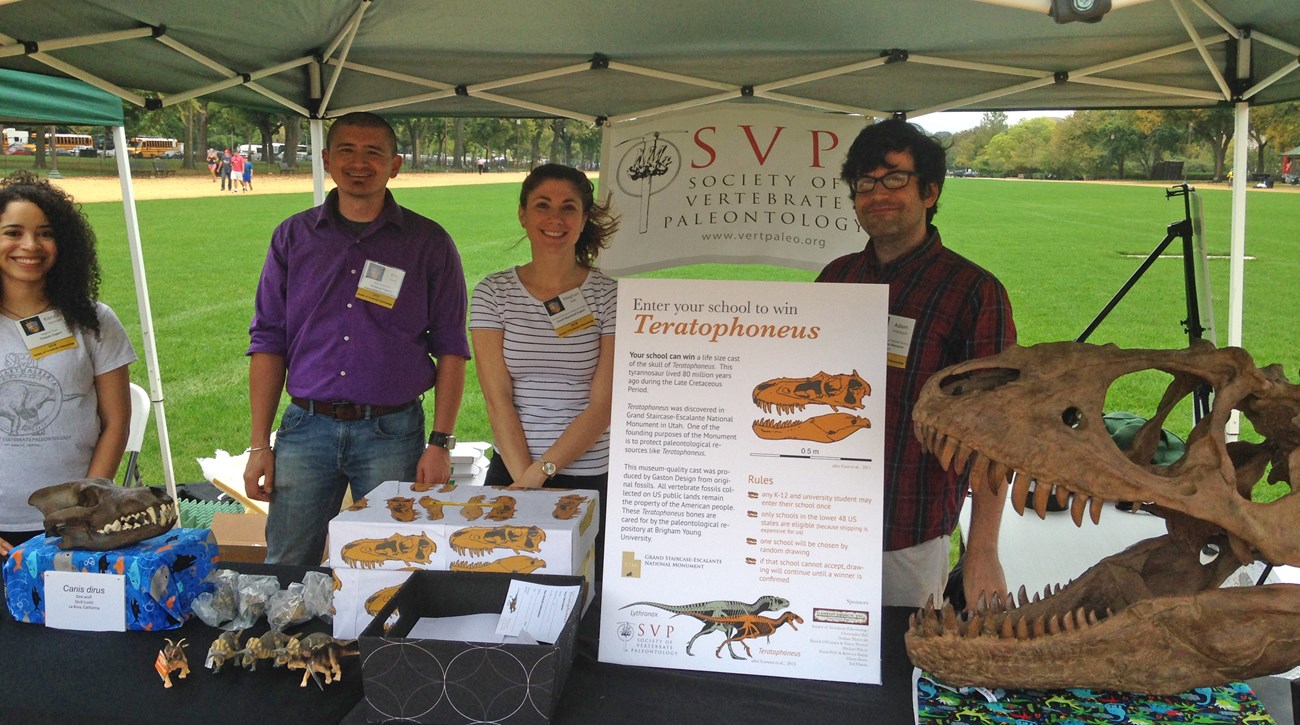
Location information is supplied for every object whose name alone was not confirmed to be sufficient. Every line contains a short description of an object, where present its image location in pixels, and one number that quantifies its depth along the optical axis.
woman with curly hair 2.46
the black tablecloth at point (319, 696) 1.38
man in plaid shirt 2.02
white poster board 1.46
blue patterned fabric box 1.64
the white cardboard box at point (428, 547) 1.53
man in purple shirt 2.79
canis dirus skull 1.66
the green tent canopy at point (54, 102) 3.33
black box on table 1.30
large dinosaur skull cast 1.23
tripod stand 3.82
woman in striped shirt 2.53
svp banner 4.14
